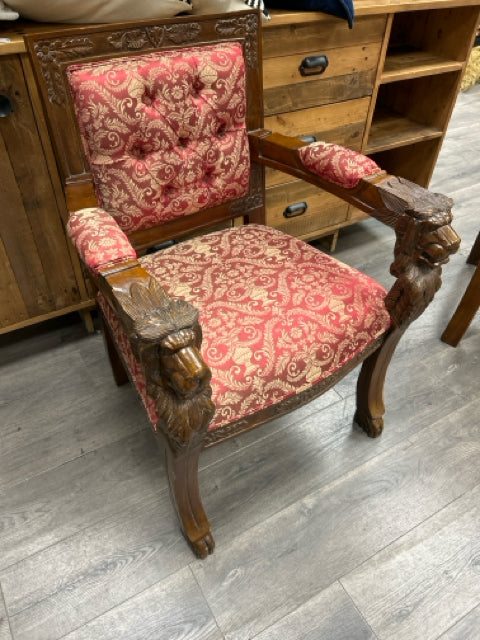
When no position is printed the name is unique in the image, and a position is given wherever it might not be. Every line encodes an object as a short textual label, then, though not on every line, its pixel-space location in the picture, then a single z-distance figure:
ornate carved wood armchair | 0.82
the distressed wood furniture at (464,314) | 1.51
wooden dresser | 1.39
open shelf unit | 1.72
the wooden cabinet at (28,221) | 1.12
